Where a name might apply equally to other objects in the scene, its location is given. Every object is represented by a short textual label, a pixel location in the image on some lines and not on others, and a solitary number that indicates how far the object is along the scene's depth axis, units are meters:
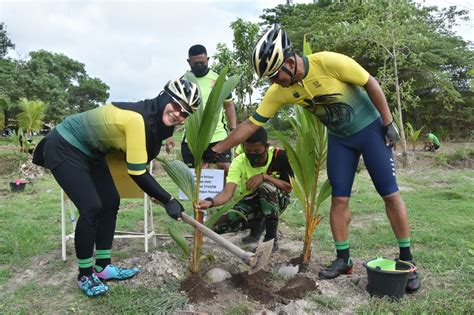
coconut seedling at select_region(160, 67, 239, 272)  2.97
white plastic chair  3.73
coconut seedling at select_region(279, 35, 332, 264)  3.40
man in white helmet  2.97
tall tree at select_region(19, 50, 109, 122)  22.86
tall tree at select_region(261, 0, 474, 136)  10.60
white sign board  4.20
